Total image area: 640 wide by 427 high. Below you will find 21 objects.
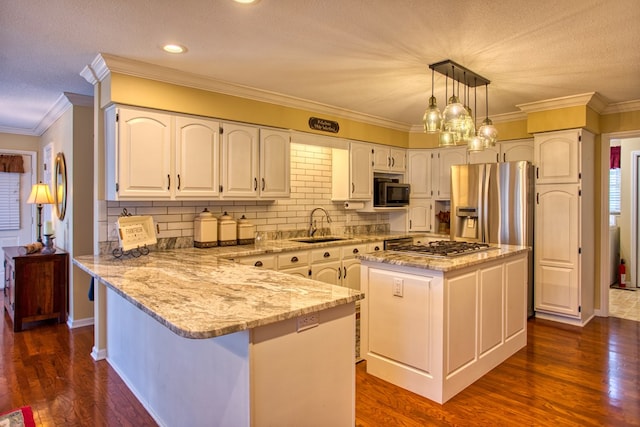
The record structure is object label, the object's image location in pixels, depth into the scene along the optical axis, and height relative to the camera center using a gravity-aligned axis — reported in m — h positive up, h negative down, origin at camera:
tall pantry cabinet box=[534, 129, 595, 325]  4.20 -0.16
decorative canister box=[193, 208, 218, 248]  3.65 -0.18
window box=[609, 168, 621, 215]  6.29 +0.33
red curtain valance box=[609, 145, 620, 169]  6.24 +0.87
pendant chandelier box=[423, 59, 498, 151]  2.79 +0.67
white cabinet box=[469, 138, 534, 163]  4.80 +0.74
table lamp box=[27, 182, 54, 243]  4.56 +0.18
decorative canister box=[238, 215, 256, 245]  3.94 -0.22
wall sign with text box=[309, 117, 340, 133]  4.43 +1.00
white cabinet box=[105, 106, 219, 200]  3.06 +0.46
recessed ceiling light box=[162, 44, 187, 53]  2.73 +1.15
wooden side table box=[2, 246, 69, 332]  4.15 -0.83
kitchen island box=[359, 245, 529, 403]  2.60 -0.77
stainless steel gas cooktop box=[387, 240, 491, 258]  2.91 -0.30
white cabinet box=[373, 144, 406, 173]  5.22 +0.72
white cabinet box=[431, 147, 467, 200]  5.43 +0.60
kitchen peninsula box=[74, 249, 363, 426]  1.53 -0.60
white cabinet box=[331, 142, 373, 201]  4.87 +0.48
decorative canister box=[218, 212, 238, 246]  3.78 -0.20
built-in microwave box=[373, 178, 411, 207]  5.20 +0.25
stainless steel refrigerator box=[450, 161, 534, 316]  4.36 +0.09
